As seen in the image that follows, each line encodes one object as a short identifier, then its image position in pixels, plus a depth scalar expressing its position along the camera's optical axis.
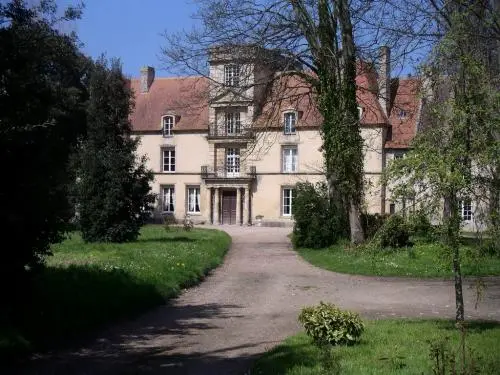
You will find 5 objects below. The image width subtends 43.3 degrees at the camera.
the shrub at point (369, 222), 24.03
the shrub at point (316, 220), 26.02
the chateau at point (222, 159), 48.16
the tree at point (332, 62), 24.11
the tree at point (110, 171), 25.98
